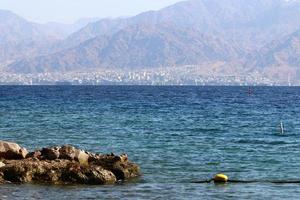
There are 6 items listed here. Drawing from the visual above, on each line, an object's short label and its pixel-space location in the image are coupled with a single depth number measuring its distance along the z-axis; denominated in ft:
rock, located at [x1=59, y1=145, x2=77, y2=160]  132.67
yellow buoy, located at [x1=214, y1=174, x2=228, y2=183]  129.21
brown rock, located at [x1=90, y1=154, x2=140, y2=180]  129.80
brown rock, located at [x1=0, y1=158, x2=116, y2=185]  124.06
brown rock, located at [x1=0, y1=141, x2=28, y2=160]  137.28
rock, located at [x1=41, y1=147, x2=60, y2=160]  132.78
